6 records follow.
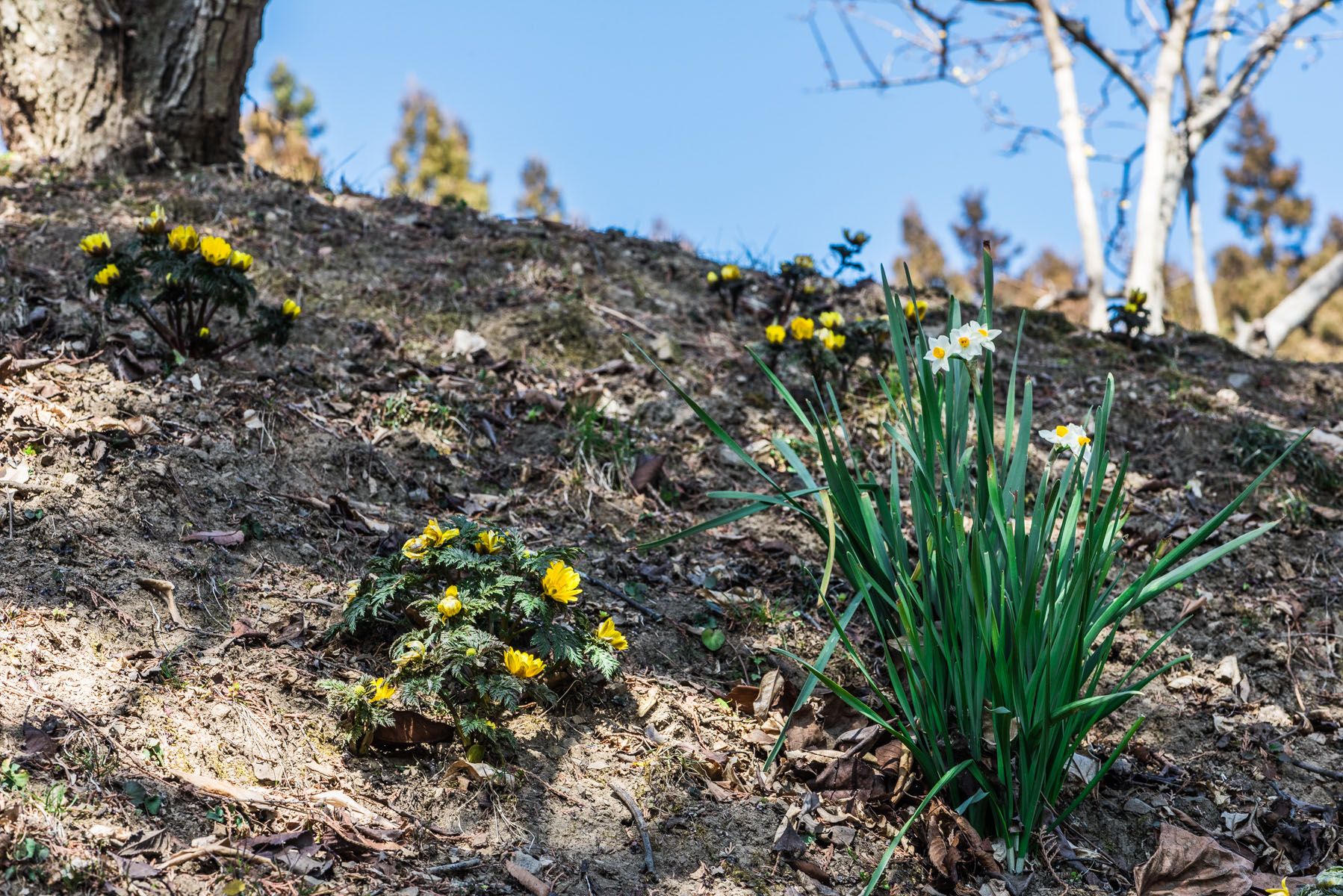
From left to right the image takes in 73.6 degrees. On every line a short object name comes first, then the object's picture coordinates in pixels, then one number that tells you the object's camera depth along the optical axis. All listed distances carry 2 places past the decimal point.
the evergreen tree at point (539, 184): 32.53
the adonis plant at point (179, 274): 3.12
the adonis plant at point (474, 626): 2.15
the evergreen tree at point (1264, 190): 25.31
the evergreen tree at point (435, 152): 27.42
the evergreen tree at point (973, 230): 23.12
